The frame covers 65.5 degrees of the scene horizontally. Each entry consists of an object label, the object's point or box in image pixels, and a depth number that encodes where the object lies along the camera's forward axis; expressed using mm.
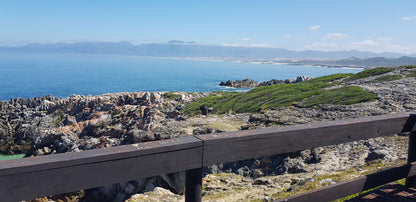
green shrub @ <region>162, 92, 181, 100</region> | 48125
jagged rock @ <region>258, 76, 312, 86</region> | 81250
